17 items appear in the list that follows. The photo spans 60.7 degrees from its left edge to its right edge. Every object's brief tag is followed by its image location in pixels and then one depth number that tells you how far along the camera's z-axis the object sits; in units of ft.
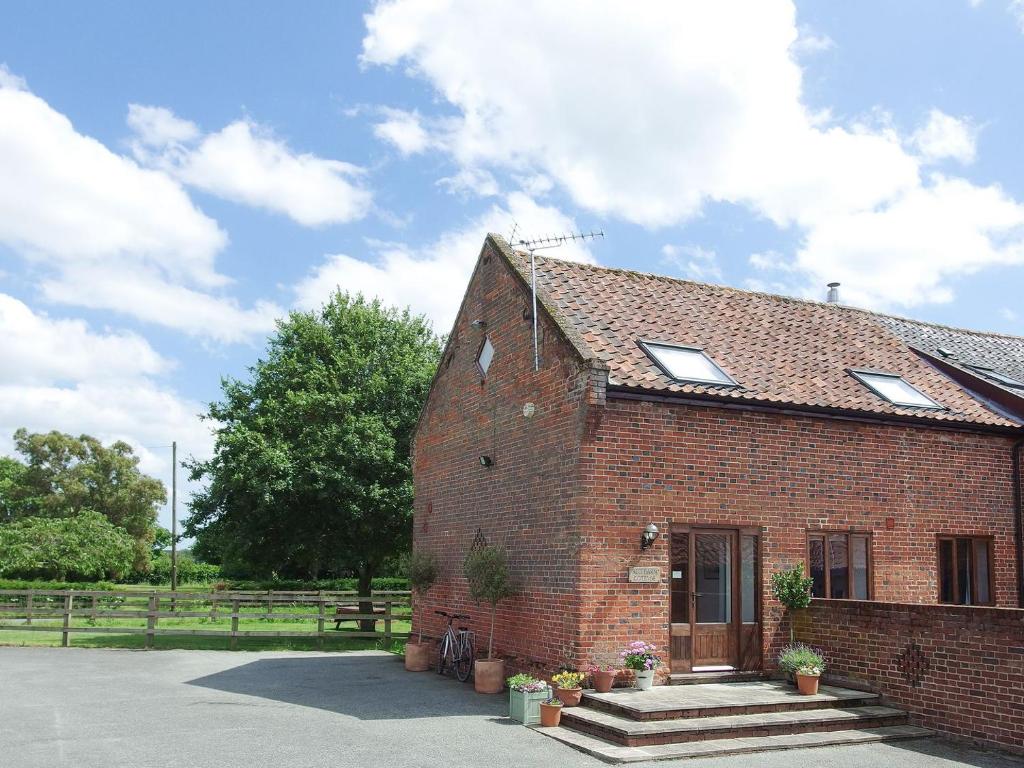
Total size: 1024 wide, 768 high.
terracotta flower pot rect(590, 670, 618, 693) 37.73
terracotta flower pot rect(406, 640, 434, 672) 52.70
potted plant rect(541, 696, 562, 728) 35.40
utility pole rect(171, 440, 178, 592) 126.72
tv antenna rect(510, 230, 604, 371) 44.19
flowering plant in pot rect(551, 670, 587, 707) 36.81
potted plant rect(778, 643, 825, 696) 38.09
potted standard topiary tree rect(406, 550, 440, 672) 52.80
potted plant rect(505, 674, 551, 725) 36.32
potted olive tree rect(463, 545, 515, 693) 43.01
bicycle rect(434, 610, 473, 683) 47.75
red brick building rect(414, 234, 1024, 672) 39.83
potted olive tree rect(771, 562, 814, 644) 41.32
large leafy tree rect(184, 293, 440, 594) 77.10
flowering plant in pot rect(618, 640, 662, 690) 37.86
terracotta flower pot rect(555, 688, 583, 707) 36.81
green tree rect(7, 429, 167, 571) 179.83
